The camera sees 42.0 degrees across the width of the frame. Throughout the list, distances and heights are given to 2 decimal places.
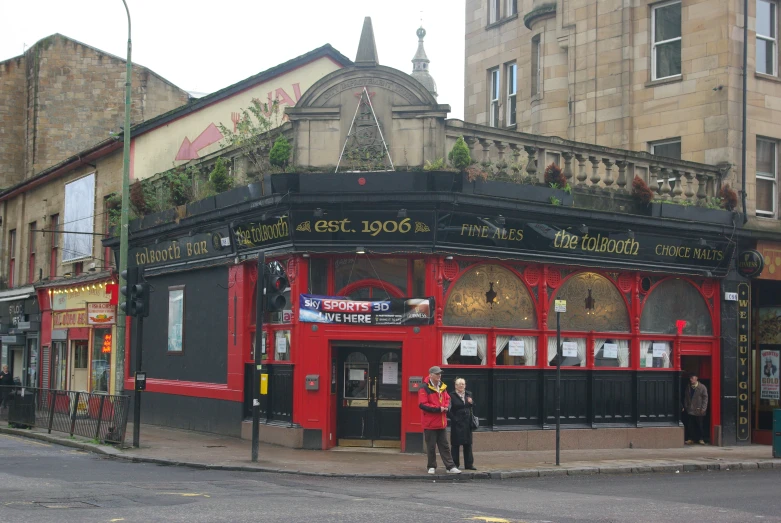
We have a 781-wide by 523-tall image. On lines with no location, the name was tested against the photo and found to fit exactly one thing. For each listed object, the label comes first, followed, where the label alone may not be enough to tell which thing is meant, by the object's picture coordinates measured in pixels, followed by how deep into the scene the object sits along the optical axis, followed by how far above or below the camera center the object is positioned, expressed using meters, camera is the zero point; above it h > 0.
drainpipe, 24.89 +6.83
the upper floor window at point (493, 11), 32.81 +10.92
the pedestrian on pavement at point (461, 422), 17.55 -1.26
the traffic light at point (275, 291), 18.39 +1.00
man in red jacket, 17.19 -1.17
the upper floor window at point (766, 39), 25.91 +8.02
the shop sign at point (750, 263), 24.69 +2.21
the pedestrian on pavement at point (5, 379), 32.78 -1.22
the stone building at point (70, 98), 42.91 +10.29
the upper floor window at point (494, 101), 32.42 +7.89
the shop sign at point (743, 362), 24.89 -0.19
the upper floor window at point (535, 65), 30.53 +8.56
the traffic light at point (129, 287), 20.77 +1.14
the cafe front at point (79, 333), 30.52 +0.30
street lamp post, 22.98 +2.87
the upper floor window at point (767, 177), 25.98 +4.53
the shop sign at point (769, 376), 25.89 -0.54
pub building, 20.42 +1.40
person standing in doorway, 24.06 -1.12
